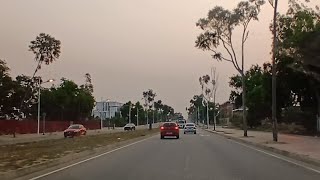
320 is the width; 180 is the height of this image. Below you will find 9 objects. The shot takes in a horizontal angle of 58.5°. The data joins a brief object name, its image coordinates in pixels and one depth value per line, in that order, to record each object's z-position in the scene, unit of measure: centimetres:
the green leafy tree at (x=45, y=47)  4345
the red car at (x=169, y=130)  2888
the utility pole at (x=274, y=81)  2122
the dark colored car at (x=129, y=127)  5377
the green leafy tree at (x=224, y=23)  2998
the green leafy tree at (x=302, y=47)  2301
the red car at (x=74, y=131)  3138
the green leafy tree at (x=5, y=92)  4271
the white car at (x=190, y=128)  4205
